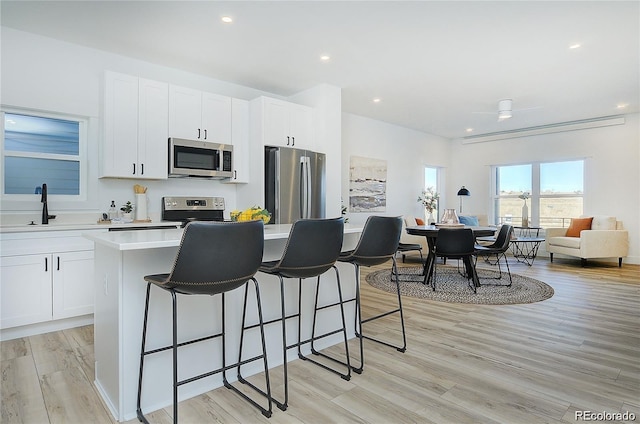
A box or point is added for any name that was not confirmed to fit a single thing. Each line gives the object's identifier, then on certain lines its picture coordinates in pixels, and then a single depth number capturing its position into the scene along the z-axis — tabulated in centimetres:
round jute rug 426
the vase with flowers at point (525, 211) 768
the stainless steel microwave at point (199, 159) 413
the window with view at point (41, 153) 356
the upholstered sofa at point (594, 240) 636
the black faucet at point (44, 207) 350
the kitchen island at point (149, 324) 188
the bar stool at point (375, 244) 251
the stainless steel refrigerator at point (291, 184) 458
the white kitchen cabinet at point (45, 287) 301
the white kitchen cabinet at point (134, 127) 374
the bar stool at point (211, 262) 160
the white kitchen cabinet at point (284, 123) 462
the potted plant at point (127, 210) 400
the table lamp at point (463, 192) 816
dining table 484
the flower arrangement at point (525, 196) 797
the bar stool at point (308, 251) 204
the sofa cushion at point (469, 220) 753
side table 737
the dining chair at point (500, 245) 484
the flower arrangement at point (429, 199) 823
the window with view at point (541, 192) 748
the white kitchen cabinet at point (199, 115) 417
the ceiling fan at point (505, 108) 569
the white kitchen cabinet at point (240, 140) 467
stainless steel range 432
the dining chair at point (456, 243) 463
